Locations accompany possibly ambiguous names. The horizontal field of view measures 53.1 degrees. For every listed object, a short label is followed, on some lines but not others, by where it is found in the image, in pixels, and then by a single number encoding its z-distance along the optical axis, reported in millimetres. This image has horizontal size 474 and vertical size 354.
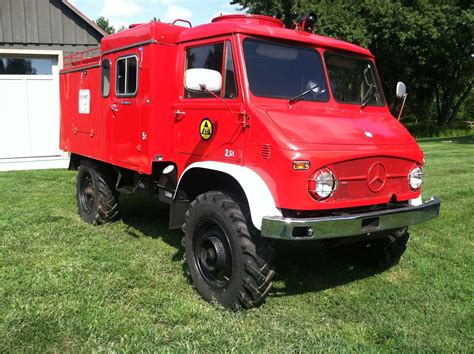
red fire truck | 3699
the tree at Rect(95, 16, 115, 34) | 66312
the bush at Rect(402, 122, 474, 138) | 31019
